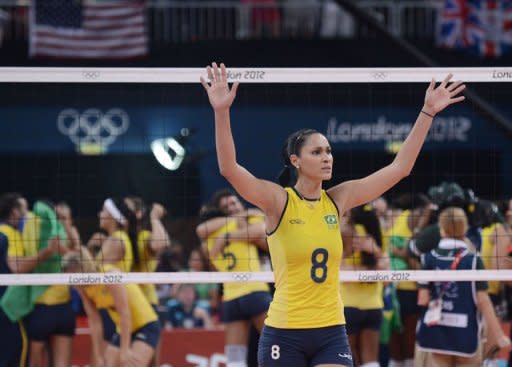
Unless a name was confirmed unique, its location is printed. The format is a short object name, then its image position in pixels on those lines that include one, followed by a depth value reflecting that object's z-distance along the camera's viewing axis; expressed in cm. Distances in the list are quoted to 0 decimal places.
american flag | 3537
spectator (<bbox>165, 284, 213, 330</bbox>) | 2606
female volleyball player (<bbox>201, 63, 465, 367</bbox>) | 1140
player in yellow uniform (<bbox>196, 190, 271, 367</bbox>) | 1861
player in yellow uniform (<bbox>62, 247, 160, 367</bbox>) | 1744
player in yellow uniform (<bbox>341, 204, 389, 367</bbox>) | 1817
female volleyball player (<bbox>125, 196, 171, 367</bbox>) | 1866
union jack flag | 3762
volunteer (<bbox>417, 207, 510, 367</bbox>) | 1677
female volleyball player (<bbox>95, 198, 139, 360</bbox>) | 1820
